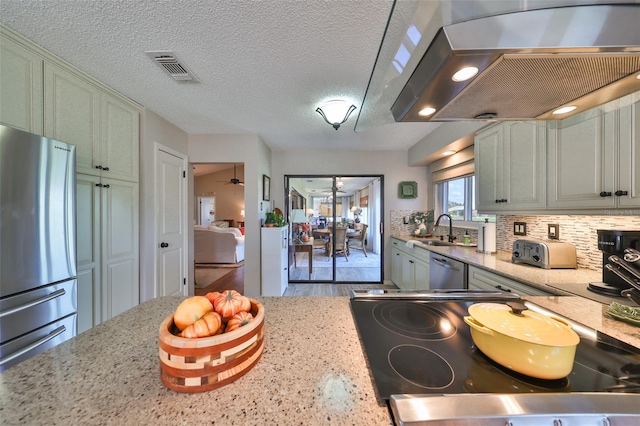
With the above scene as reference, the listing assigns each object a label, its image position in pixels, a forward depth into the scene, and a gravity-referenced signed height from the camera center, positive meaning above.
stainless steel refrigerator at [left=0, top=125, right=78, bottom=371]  1.17 -0.18
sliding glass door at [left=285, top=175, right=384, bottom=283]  4.14 -0.32
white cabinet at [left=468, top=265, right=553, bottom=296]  1.43 -0.52
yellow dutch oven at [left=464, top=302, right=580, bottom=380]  0.51 -0.31
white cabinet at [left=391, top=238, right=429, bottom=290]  2.69 -0.76
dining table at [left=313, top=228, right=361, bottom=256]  4.94 -0.48
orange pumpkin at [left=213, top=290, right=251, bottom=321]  0.61 -0.26
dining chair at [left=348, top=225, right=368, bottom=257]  6.00 -0.72
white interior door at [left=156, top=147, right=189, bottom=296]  2.62 -0.14
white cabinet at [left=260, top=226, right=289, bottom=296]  3.24 -0.70
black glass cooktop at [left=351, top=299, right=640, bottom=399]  0.51 -0.40
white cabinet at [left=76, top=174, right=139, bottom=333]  1.79 -0.32
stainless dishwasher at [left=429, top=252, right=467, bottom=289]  1.99 -0.59
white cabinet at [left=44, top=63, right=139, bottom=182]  1.62 +0.74
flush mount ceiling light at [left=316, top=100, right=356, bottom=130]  2.16 +1.00
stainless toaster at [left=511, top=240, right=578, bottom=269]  1.62 -0.32
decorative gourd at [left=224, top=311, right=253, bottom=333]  0.56 -0.28
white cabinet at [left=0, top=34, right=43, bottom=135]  1.36 +0.80
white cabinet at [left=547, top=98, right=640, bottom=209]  1.20 +0.31
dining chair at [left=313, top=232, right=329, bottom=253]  4.78 -0.65
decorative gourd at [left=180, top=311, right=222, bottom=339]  0.52 -0.28
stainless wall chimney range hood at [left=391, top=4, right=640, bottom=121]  0.56 +0.42
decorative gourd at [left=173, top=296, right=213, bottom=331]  0.56 -0.26
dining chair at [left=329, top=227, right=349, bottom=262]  5.10 -0.67
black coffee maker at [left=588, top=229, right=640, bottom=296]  1.16 -0.20
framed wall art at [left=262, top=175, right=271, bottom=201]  3.40 +0.38
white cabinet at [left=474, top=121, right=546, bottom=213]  1.72 +0.38
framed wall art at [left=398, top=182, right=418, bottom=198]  3.90 +0.38
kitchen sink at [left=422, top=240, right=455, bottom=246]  2.95 -0.43
